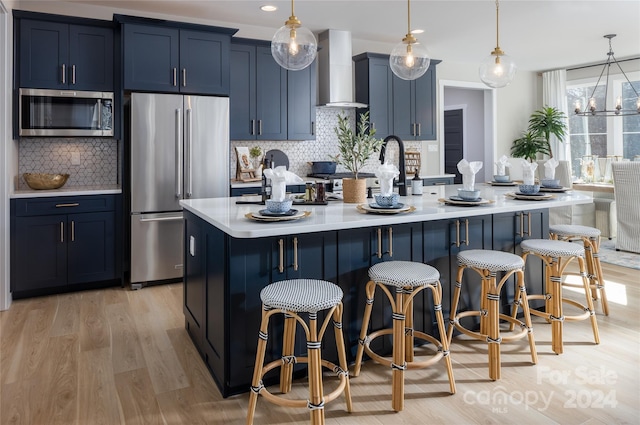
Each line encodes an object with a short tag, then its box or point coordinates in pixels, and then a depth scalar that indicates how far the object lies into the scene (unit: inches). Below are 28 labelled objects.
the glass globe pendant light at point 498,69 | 135.4
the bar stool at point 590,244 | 133.9
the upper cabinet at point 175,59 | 165.3
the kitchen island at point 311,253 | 88.5
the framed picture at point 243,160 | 200.4
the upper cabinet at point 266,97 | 192.9
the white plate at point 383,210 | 98.3
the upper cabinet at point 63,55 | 155.8
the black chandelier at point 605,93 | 260.9
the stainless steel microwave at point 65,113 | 156.9
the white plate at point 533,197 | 123.2
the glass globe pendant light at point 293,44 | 107.9
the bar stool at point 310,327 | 75.0
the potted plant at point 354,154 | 112.3
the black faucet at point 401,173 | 123.5
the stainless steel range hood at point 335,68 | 216.7
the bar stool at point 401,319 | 85.8
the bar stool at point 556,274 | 108.9
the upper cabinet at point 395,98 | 229.0
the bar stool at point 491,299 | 97.3
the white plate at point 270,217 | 87.6
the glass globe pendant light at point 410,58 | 125.7
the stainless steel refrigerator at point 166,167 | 166.0
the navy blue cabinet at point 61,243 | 152.1
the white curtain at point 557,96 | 310.2
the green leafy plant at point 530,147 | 301.3
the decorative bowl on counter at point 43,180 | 159.2
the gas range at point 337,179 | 203.8
